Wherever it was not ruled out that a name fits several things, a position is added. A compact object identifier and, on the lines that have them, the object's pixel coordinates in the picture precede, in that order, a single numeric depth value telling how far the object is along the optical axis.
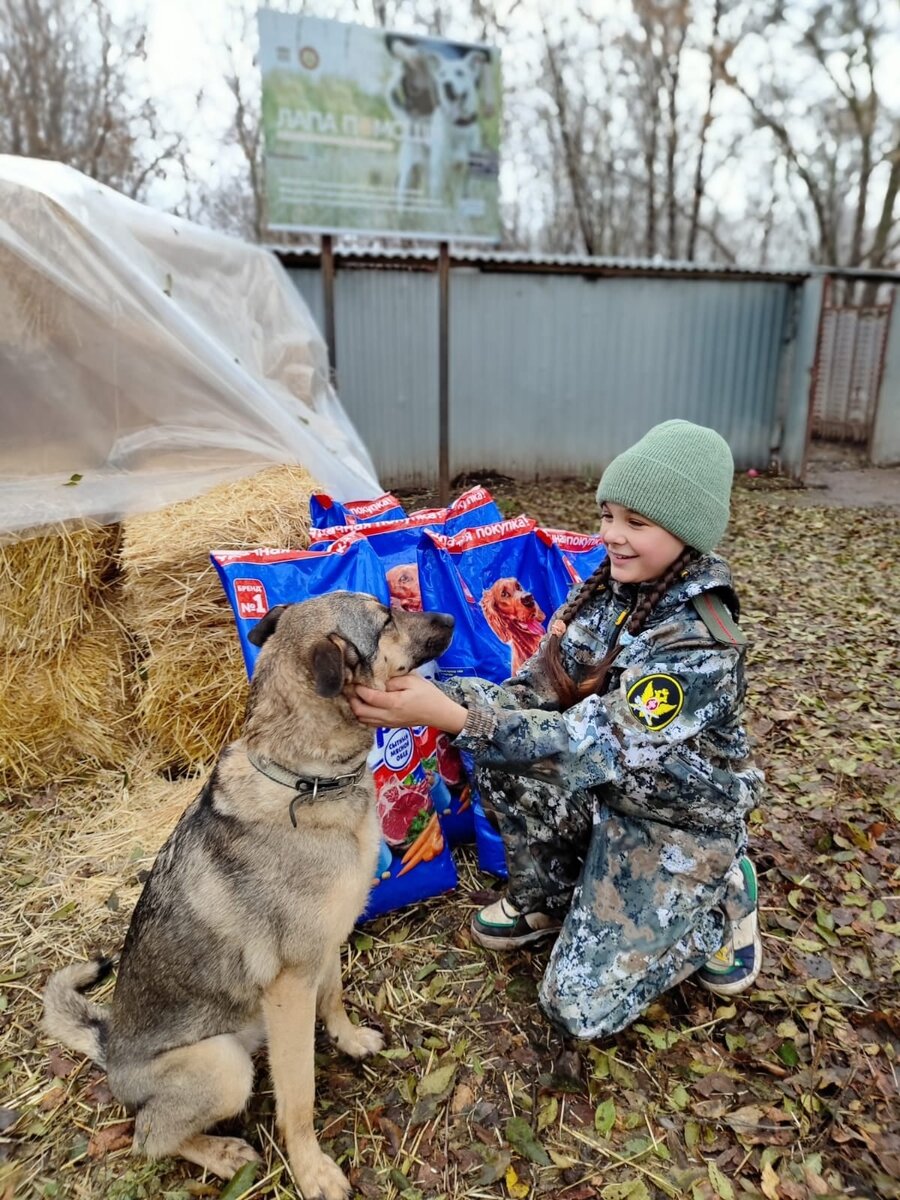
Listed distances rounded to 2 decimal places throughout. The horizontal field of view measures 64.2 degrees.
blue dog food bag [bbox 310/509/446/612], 3.29
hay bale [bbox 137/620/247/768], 3.97
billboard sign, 7.97
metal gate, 14.26
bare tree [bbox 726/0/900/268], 20.38
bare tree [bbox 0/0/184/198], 19.06
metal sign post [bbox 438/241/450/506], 9.31
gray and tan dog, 2.11
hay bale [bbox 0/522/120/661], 4.03
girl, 2.27
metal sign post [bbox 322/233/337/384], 8.98
